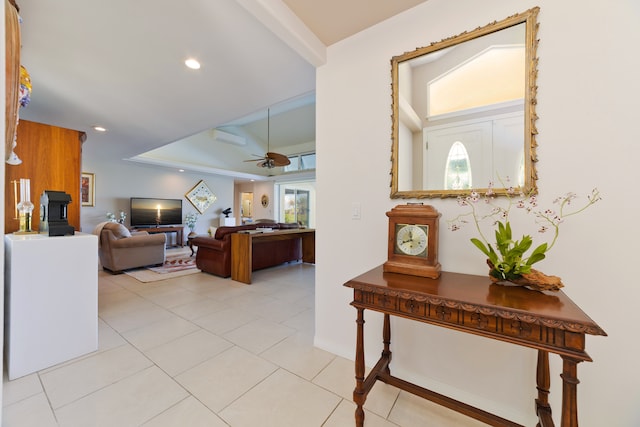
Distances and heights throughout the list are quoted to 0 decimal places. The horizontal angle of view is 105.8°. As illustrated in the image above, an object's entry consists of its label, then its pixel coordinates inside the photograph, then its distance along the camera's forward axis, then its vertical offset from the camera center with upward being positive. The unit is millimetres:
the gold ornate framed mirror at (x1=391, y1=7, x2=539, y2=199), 1261 +594
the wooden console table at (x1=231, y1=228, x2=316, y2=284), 3713 -650
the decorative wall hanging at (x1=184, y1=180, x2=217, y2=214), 8266 +471
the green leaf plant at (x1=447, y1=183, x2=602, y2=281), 1079 -29
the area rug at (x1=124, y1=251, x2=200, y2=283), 3971 -1114
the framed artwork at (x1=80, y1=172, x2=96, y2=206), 6114 +503
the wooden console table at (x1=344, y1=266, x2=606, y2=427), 801 -402
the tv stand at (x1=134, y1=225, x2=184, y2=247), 7004 -605
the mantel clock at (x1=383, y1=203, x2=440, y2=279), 1274 -154
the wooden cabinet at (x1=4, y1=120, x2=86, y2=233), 2633 +515
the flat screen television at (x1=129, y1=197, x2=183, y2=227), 6973 -77
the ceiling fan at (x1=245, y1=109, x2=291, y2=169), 5398 +1176
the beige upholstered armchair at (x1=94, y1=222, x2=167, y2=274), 4125 -689
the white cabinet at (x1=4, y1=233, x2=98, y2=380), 1625 -665
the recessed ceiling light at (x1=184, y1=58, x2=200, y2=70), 2172 +1344
